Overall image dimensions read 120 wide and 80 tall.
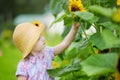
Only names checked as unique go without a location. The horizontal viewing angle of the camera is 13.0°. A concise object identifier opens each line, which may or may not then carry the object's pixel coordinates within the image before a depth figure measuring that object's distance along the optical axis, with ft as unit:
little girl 9.78
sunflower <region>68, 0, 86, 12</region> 8.94
